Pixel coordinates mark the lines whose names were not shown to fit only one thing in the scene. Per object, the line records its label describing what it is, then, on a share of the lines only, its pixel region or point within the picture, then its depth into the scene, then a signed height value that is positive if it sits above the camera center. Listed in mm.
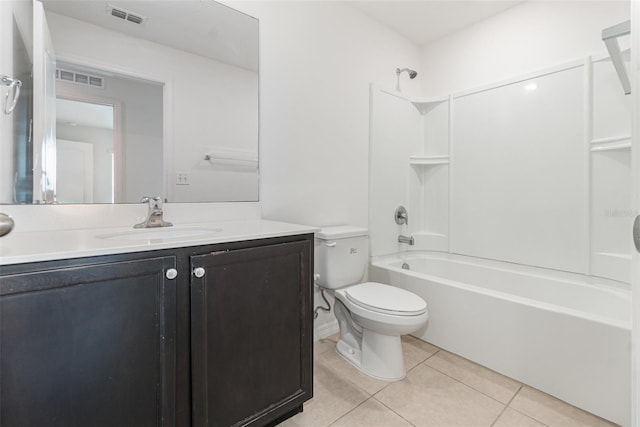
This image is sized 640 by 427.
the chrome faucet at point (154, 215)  1317 -18
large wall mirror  1188 +511
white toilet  1545 -526
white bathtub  1342 -629
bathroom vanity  736 -369
